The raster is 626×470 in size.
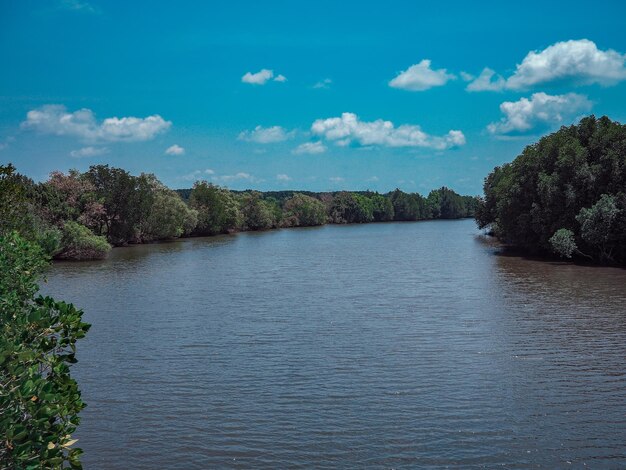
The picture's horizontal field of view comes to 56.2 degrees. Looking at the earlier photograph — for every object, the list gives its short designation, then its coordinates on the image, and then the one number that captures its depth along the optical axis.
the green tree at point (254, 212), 109.25
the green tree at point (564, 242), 40.66
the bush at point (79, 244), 49.28
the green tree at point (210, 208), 89.94
